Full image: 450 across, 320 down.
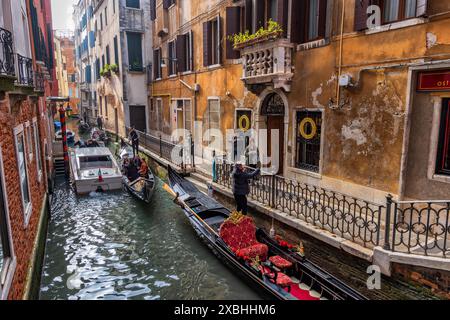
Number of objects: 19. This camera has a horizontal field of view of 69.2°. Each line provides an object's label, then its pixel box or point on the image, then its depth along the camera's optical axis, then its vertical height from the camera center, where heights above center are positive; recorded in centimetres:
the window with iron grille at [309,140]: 782 -77
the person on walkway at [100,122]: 2933 -117
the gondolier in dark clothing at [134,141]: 1681 -166
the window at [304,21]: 767 +206
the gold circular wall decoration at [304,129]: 783 -49
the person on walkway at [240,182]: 731 -165
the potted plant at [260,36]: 780 +181
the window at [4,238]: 376 -150
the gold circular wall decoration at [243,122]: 1037 -45
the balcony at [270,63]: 799 +116
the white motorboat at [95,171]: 1140 -230
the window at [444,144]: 532 -59
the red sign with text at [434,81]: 518 +43
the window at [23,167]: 523 -102
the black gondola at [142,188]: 1030 -259
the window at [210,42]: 1198 +244
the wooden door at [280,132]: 938 -69
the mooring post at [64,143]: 1339 -139
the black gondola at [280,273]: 473 -260
